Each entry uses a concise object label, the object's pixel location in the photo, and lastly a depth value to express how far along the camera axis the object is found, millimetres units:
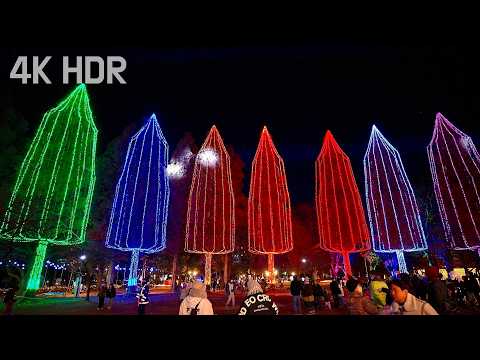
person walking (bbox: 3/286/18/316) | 11180
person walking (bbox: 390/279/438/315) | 3668
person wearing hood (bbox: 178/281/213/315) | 5062
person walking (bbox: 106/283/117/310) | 16438
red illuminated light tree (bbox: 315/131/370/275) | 22297
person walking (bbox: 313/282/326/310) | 12502
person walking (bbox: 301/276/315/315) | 11883
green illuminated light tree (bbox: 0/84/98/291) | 17281
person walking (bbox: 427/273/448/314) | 7395
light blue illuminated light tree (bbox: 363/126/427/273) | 21406
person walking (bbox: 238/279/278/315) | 4312
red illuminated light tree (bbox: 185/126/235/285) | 22766
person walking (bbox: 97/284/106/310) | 15081
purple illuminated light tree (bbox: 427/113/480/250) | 21266
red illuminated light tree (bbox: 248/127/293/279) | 22641
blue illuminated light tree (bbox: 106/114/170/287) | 21172
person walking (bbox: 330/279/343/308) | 12605
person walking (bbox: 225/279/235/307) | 17072
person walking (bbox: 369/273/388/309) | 5922
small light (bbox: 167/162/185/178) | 30422
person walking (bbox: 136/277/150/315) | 11438
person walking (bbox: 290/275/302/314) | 12125
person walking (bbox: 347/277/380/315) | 7418
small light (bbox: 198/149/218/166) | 23969
